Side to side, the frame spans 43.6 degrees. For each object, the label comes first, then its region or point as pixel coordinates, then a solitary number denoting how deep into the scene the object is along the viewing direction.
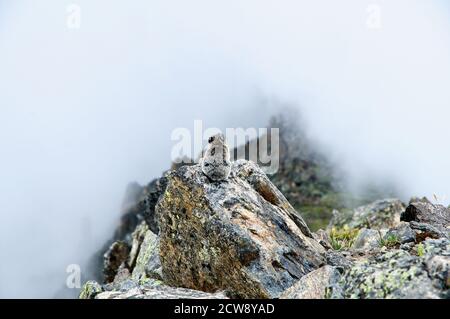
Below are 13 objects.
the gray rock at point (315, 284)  14.51
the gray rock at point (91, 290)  15.93
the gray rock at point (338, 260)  17.35
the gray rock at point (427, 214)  23.47
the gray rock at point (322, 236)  24.68
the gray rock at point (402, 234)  19.69
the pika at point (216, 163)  21.27
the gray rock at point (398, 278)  12.95
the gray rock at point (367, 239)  24.28
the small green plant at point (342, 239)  25.30
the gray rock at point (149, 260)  25.12
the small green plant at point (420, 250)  15.45
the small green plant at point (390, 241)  20.05
